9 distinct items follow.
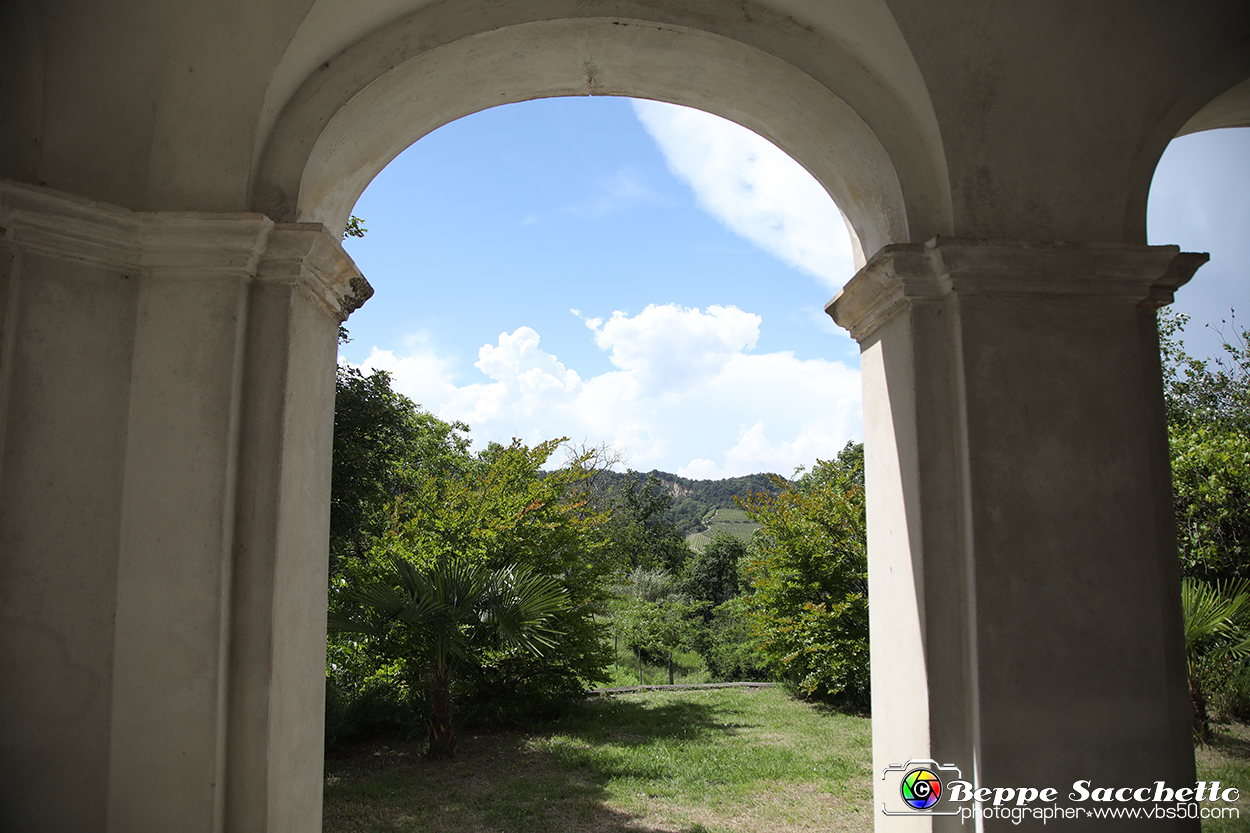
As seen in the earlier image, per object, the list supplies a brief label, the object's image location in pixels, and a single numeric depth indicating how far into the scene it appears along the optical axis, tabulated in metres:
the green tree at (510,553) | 9.82
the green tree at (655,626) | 15.18
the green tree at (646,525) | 25.11
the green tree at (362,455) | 8.49
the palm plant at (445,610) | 7.39
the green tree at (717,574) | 26.61
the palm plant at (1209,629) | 6.63
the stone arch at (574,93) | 3.30
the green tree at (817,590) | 11.11
